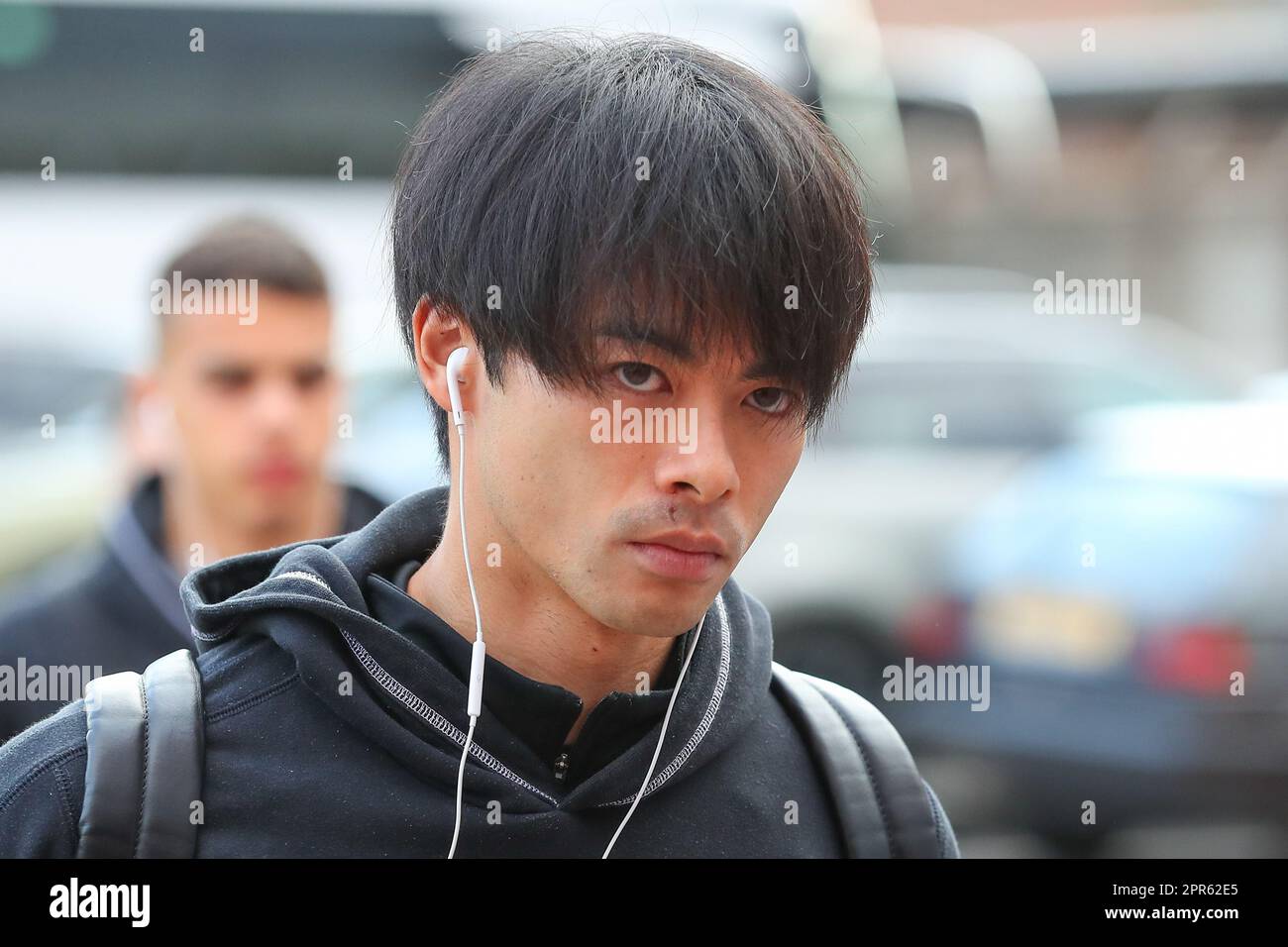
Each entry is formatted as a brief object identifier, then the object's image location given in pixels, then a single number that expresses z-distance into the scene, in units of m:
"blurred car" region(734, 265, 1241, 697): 6.62
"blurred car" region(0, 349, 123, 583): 6.11
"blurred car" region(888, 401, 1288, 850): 4.83
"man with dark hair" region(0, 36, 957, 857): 1.61
